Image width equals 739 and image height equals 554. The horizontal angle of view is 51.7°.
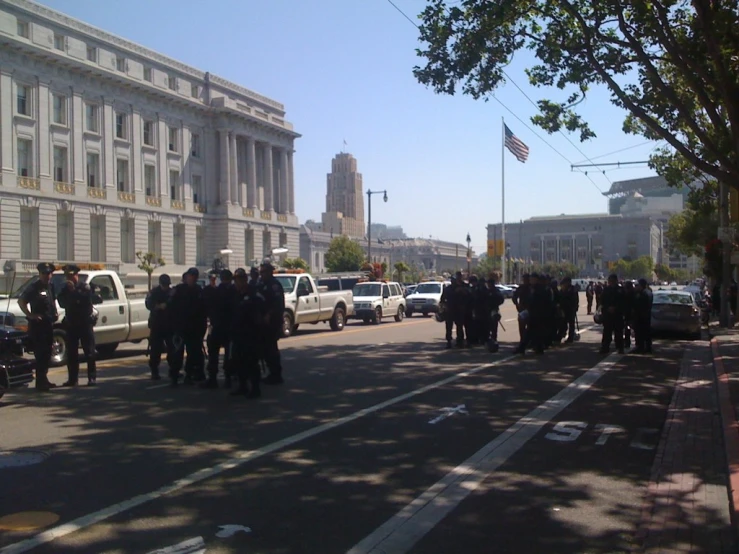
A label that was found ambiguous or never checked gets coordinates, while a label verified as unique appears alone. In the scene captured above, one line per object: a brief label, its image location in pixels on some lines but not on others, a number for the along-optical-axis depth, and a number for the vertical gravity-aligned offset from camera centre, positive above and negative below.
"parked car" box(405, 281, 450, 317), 34.91 -0.72
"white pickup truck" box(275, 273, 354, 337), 22.80 -0.48
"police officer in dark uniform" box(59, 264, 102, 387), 11.73 -0.48
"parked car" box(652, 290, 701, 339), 22.41 -1.05
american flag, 40.66 +7.29
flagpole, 64.43 +7.96
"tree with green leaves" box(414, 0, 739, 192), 13.64 +4.87
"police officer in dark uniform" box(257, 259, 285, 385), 11.55 -0.43
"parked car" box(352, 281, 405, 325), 29.77 -0.56
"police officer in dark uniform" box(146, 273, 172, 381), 12.38 -0.52
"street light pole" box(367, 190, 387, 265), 54.85 +6.52
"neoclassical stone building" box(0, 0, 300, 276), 51.72 +11.40
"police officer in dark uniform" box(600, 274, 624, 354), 17.66 -0.71
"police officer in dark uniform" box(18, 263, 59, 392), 11.05 -0.36
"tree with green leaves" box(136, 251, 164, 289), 60.67 +2.54
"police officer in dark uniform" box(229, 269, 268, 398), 10.98 -0.69
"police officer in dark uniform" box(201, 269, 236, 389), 11.95 -0.52
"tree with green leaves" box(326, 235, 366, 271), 92.06 +3.99
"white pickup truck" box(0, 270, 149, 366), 15.02 -0.48
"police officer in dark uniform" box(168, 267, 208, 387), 12.06 -0.50
